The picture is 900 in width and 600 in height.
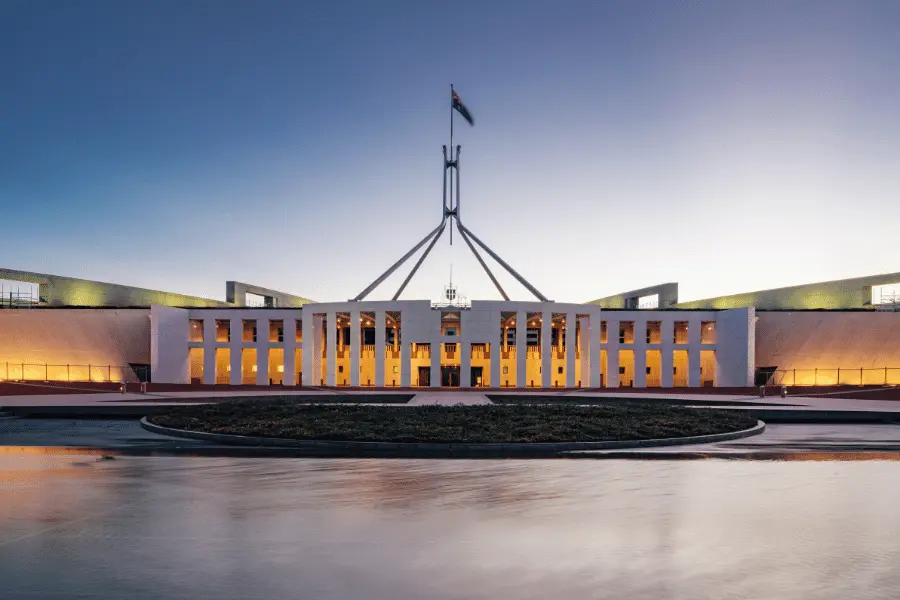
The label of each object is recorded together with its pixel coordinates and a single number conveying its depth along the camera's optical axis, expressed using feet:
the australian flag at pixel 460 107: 173.78
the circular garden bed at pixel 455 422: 51.03
